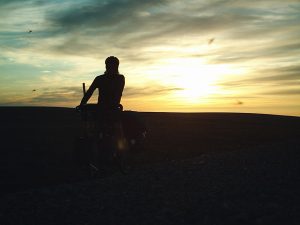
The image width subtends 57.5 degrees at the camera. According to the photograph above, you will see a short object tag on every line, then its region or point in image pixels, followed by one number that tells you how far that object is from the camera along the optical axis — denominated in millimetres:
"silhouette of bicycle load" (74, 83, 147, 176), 6186
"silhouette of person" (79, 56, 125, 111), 6092
